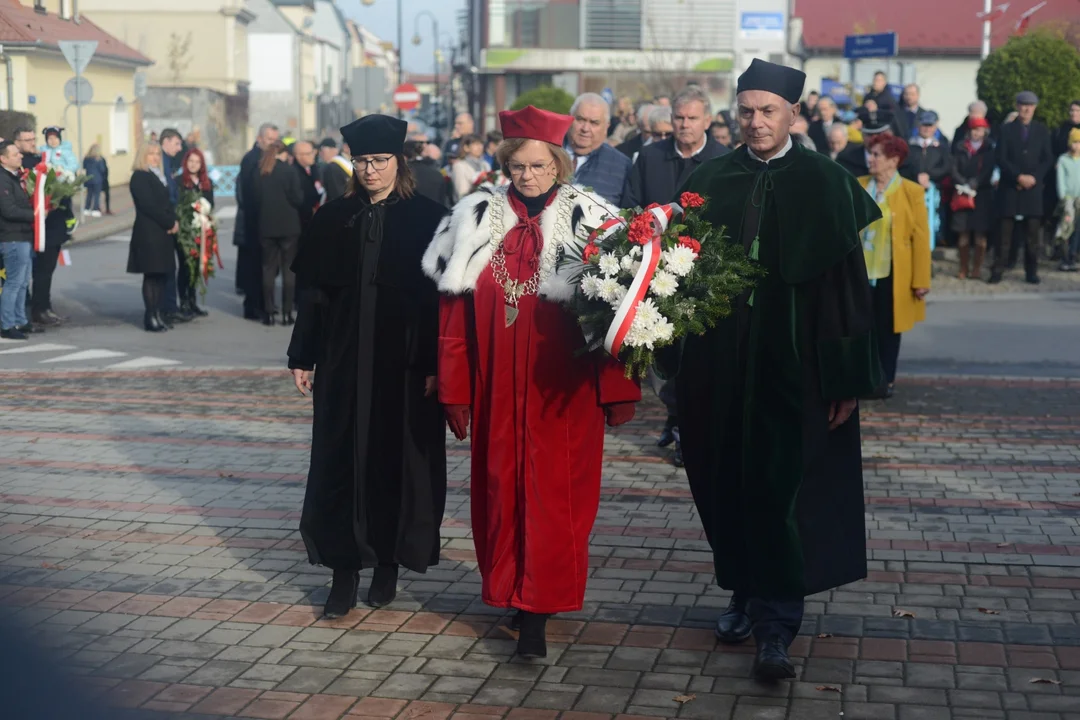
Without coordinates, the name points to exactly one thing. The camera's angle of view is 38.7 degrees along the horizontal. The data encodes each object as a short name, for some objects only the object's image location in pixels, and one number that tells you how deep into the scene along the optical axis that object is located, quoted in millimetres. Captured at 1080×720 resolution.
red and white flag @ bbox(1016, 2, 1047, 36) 23334
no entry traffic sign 38250
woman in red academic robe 5652
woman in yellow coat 10438
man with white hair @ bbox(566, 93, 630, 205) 9375
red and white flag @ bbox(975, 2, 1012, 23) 26453
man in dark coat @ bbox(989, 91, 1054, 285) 18281
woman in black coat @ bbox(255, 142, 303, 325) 16406
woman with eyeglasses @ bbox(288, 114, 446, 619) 6152
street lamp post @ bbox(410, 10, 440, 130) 68131
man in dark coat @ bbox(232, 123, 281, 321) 16812
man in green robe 5508
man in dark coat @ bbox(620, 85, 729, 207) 9352
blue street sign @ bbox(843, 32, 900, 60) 23750
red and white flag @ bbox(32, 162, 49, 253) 15578
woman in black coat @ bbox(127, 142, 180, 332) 15758
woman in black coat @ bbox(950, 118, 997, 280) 18516
